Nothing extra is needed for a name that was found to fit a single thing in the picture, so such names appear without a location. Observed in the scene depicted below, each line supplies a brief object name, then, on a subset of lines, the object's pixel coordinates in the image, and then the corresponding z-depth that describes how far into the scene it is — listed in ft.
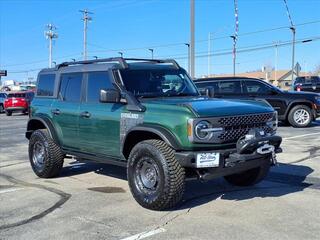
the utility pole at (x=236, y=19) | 60.28
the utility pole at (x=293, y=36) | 98.59
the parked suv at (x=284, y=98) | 37.47
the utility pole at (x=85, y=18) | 139.73
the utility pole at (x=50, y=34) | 166.87
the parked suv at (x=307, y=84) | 76.99
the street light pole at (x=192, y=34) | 40.78
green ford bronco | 13.29
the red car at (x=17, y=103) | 72.08
